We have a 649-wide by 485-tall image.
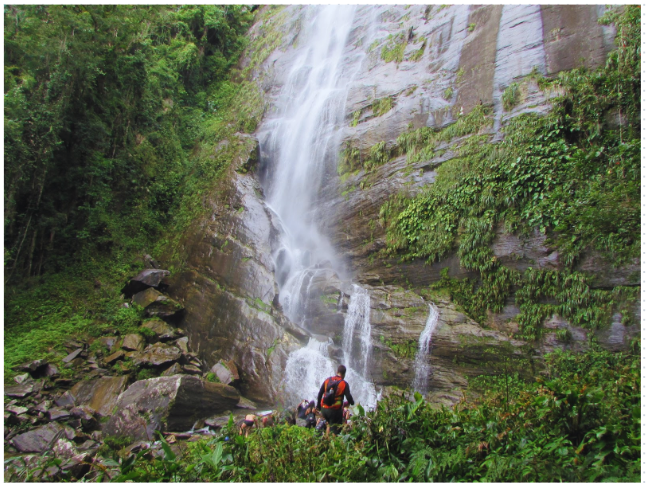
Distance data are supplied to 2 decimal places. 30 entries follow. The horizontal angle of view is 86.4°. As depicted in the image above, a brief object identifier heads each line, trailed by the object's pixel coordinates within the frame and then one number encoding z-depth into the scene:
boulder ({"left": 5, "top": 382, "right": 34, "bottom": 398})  8.82
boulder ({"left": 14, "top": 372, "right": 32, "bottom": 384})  9.28
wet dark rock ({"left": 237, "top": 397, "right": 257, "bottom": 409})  9.82
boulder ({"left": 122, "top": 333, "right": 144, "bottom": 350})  11.04
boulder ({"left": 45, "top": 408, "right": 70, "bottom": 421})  8.30
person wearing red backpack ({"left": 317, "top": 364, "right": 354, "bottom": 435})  5.62
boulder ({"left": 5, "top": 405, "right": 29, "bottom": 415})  8.23
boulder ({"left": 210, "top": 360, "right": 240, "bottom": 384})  10.50
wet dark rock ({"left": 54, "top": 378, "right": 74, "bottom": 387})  9.78
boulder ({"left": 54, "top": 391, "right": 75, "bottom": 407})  9.15
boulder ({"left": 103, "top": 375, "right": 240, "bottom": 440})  8.08
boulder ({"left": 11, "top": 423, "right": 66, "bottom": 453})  7.32
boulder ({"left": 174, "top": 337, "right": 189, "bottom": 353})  11.56
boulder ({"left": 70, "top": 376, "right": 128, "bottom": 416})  9.23
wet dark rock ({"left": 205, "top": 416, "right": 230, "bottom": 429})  8.61
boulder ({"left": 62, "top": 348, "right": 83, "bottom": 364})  10.49
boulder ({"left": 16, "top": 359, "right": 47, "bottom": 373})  9.80
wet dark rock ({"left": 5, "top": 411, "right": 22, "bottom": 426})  8.05
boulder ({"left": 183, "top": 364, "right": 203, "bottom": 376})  10.73
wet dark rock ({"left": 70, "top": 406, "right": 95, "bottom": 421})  8.46
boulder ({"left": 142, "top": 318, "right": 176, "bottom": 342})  11.78
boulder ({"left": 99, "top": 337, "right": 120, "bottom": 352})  11.25
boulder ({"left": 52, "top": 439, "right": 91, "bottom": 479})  5.70
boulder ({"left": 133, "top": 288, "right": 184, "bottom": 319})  12.68
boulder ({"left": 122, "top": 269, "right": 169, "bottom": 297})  13.48
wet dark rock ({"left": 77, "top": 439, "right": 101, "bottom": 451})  7.47
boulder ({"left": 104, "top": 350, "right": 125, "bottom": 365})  10.63
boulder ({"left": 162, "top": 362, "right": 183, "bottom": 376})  10.17
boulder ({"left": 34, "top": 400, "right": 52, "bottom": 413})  8.50
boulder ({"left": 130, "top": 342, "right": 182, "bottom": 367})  10.50
